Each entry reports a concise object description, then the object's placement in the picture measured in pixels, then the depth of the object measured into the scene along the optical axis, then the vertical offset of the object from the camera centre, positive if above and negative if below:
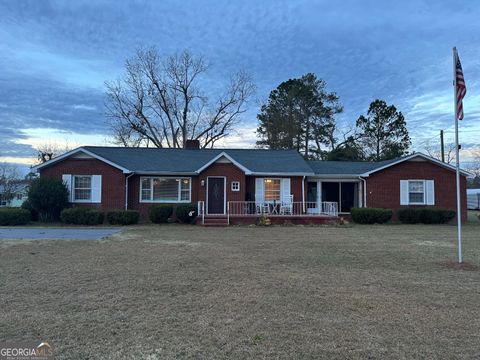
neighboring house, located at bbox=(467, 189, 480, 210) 38.69 -0.42
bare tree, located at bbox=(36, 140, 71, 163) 41.35 +5.15
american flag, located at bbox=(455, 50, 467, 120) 8.77 +2.51
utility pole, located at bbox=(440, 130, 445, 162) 34.38 +5.09
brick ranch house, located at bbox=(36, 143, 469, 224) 19.80 +0.65
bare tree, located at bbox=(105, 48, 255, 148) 36.94 +8.80
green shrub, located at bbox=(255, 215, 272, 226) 18.06 -1.25
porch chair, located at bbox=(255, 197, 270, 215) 19.91 -0.64
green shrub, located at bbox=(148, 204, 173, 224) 19.12 -0.92
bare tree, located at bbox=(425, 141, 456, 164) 48.07 +5.39
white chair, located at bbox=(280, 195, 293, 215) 19.98 -0.59
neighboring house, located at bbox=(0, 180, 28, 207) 37.62 -0.02
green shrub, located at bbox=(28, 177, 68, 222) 18.77 -0.11
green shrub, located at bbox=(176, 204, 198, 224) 19.06 -0.91
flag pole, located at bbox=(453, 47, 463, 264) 8.76 +2.59
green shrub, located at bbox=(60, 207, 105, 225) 18.34 -1.03
